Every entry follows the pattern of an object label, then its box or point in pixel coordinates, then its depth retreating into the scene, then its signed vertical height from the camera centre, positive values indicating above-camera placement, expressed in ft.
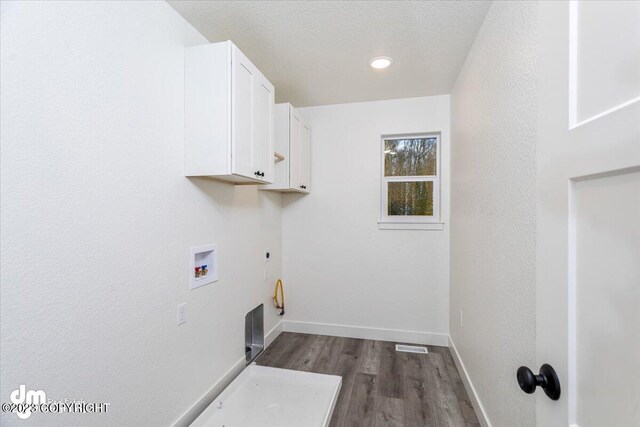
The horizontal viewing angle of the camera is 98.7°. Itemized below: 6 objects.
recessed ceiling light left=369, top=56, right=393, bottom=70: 7.01 +3.98
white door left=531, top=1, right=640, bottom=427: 1.49 +0.03
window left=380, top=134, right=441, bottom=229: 9.51 +1.20
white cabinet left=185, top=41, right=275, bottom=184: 5.25 +2.00
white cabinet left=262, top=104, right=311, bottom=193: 8.36 +2.05
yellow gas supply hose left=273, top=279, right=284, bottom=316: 9.69 -3.00
